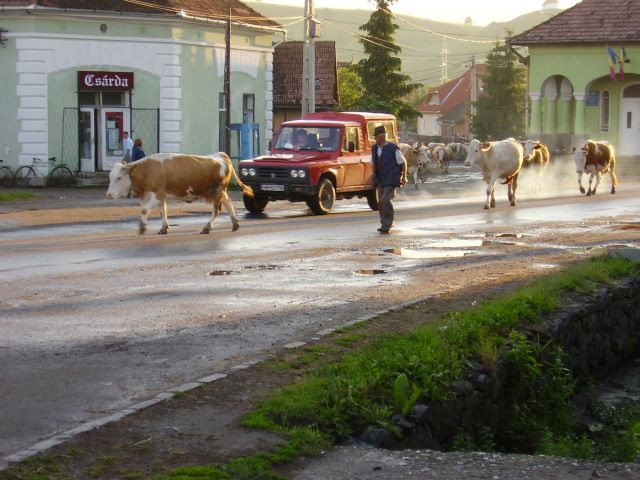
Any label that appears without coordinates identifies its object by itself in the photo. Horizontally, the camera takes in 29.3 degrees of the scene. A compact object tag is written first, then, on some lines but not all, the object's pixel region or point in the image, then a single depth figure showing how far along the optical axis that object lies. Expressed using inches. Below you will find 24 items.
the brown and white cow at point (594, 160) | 1467.8
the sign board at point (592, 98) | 2282.2
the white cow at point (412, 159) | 1683.1
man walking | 880.3
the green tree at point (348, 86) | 3225.9
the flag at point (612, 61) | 2146.3
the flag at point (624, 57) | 2160.8
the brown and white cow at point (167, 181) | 852.6
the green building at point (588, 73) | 2187.5
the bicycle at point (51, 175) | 1509.8
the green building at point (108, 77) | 1503.4
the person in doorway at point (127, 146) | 1472.8
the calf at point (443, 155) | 2426.2
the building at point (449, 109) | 5713.6
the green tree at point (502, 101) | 4087.1
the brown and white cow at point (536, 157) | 1445.6
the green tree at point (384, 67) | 2910.9
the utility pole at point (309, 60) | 1721.2
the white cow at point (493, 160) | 1196.5
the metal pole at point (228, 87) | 1563.7
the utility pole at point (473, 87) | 3727.9
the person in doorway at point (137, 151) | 1418.6
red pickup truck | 1066.7
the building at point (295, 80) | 2498.8
